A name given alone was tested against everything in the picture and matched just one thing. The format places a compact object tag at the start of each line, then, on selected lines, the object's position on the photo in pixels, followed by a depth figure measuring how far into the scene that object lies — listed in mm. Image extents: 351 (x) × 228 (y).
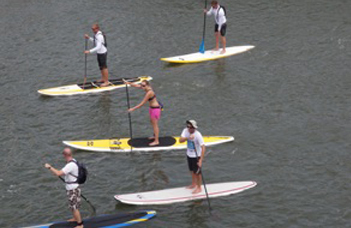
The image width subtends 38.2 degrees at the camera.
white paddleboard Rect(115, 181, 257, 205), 16000
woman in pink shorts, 18000
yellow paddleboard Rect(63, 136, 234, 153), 18984
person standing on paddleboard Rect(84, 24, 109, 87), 23016
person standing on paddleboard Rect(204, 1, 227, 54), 26594
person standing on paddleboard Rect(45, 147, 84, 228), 13695
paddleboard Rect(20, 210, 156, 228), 14844
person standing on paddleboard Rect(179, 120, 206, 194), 15086
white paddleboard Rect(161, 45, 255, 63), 27109
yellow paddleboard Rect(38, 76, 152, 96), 23969
